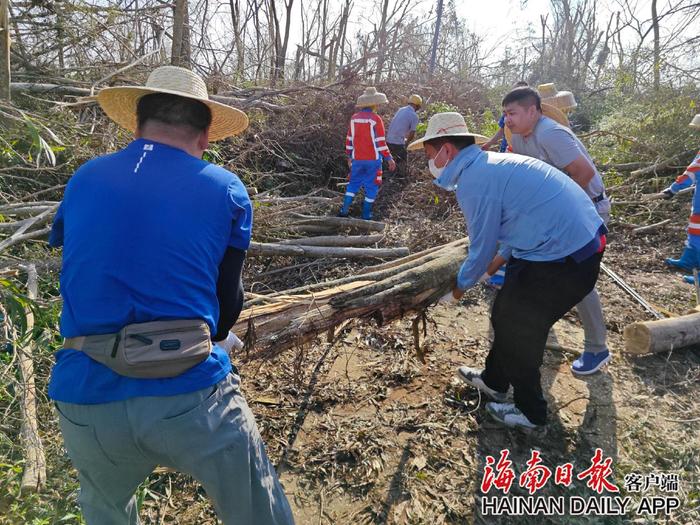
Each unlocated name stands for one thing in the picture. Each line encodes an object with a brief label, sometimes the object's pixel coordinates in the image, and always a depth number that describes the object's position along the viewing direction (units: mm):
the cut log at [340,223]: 5408
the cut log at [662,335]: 3035
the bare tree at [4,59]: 3822
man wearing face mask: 2178
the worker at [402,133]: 8047
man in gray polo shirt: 2967
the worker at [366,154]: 6449
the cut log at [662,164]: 6949
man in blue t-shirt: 1161
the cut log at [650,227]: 5758
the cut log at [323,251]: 4418
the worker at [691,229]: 4617
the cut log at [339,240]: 4816
